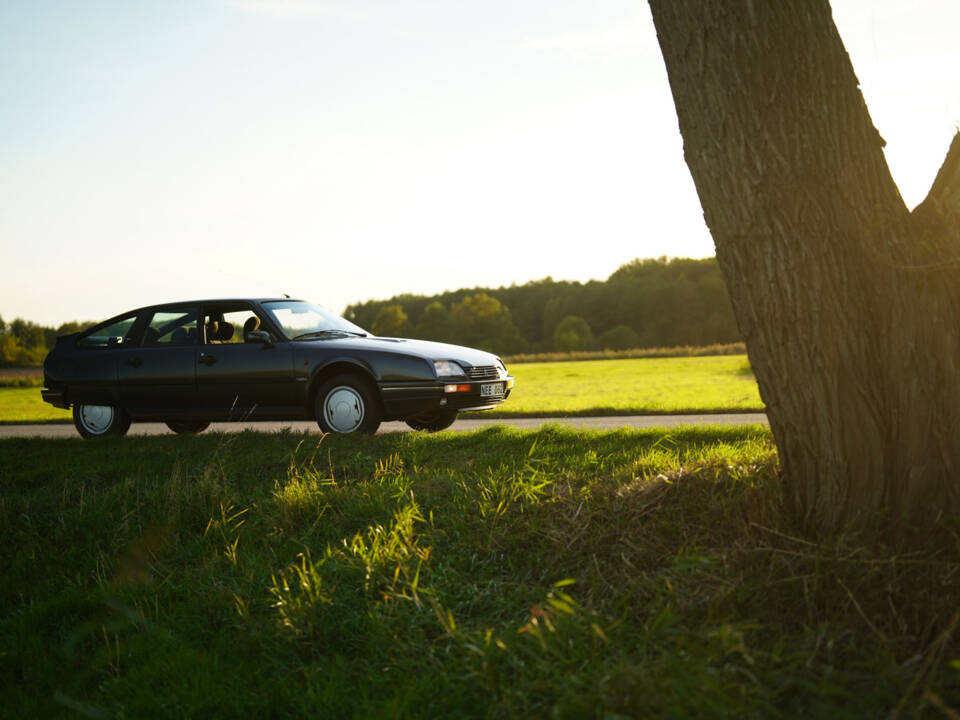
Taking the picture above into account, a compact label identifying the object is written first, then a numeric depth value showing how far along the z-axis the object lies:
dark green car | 8.26
